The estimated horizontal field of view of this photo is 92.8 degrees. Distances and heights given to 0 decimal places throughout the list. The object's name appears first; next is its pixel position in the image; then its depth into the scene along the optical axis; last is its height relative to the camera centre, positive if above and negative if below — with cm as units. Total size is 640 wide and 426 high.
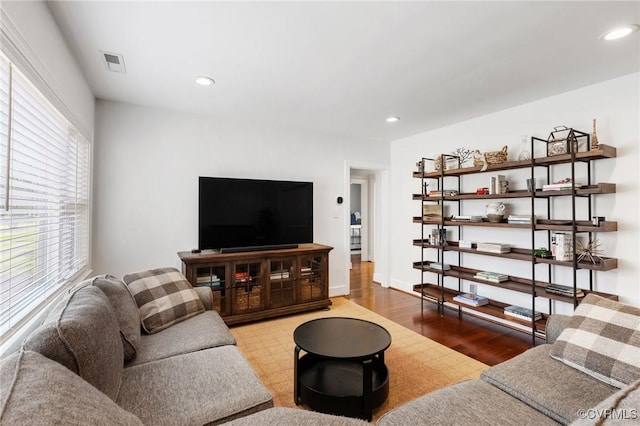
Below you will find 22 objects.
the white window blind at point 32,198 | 141 +12
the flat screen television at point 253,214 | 344 +7
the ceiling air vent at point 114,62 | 230 +124
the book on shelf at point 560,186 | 269 +31
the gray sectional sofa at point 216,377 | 85 -74
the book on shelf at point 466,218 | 349 +2
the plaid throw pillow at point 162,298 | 210 -58
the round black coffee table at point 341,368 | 181 -105
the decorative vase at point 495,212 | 332 +9
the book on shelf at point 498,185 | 330 +38
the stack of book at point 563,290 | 269 -63
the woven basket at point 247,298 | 339 -89
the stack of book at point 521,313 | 296 -93
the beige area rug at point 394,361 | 217 -120
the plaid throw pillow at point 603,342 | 134 -58
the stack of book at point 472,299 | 341 -91
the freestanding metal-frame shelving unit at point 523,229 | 261 -9
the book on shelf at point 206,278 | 323 -62
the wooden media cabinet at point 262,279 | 326 -68
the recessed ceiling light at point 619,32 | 194 +123
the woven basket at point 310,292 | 380 -91
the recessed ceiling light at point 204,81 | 268 +124
